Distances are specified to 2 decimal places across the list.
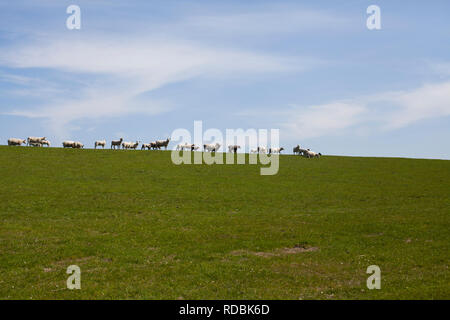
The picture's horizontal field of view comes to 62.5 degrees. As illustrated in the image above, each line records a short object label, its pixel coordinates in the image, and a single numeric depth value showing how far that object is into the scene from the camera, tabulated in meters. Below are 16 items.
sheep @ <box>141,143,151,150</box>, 77.91
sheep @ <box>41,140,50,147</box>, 72.43
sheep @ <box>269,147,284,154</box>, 75.14
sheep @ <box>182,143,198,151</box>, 75.72
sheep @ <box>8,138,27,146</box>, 71.01
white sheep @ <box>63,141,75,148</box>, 71.31
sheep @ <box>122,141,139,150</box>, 77.19
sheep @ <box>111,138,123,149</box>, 75.91
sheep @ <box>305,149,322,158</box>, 69.25
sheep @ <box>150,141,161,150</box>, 77.71
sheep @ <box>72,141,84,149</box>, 71.69
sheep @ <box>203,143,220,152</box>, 73.44
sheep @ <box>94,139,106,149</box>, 76.41
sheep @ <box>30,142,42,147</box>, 72.12
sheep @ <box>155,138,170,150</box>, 76.90
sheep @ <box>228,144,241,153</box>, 72.89
